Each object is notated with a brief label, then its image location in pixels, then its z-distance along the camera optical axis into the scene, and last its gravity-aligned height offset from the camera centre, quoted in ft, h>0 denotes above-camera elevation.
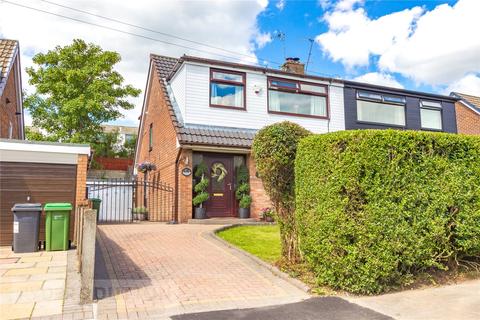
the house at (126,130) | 156.76 +27.65
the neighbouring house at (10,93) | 39.62 +12.52
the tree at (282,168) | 20.35 +1.30
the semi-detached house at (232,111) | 42.32 +10.45
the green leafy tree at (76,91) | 67.77 +19.20
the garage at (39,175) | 26.23 +1.42
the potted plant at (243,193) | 42.55 -0.09
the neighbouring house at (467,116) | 63.72 +12.77
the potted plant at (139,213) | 47.14 -2.52
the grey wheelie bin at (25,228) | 24.36 -2.16
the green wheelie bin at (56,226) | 24.93 -2.12
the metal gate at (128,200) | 44.47 -0.82
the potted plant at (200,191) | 40.91 +0.19
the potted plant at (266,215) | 42.83 -2.64
